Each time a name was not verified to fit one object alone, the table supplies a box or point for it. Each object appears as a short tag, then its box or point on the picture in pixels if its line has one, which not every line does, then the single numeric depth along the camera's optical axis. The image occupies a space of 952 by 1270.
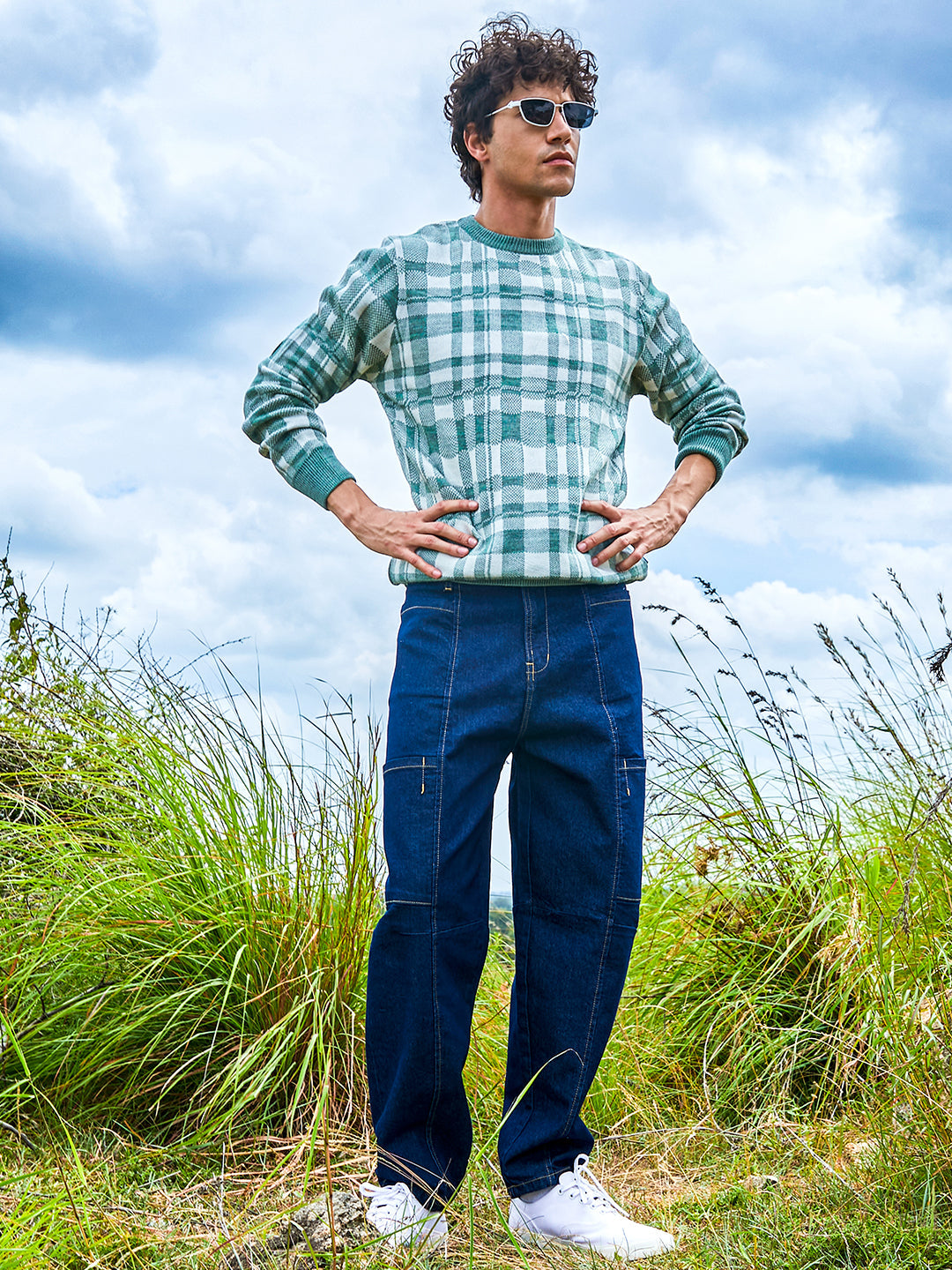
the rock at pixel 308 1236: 2.17
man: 2.44
